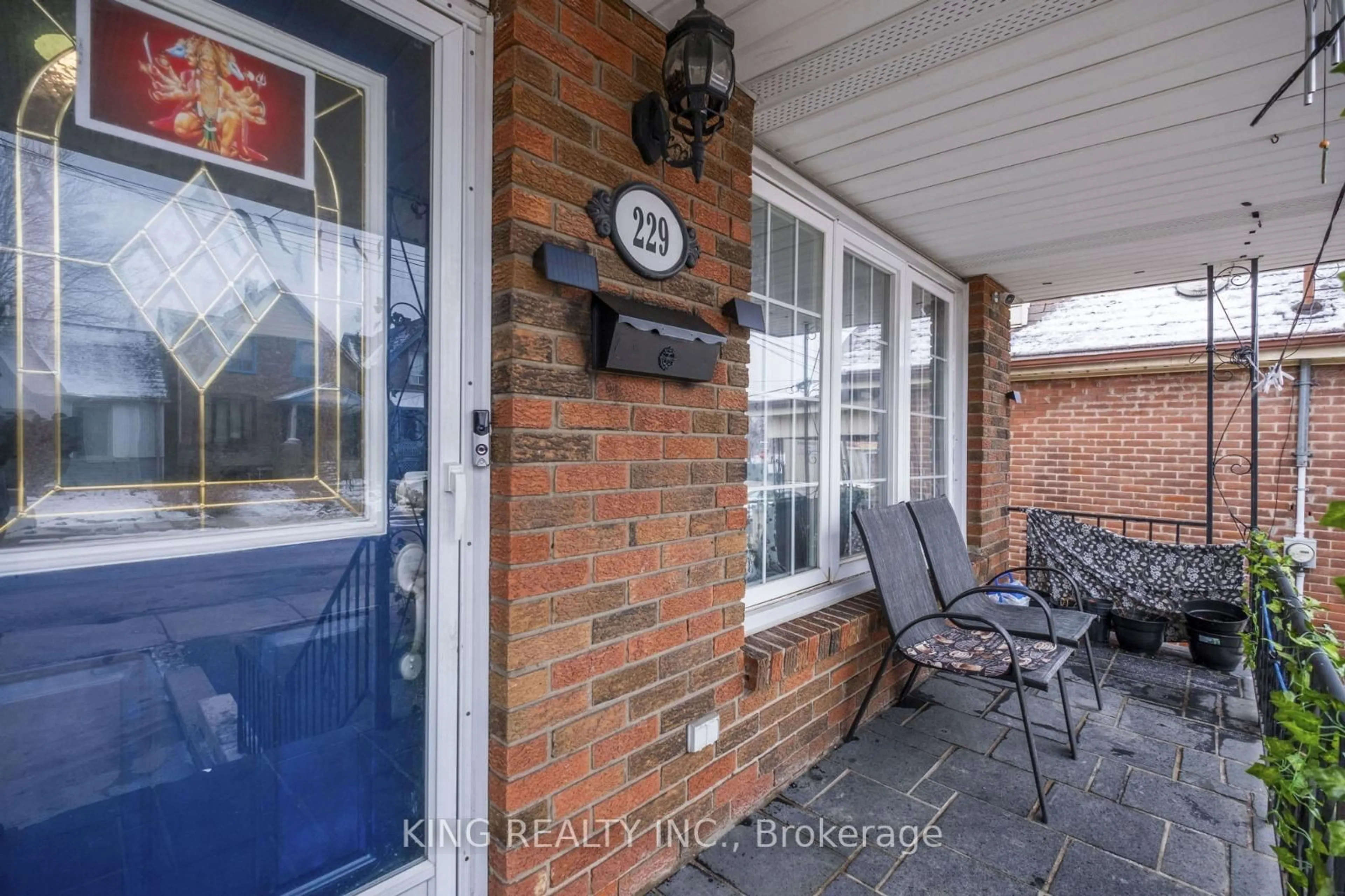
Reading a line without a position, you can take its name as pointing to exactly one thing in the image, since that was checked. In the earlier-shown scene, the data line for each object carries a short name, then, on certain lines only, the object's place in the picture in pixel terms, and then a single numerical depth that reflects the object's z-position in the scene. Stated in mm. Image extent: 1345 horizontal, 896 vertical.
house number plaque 1531
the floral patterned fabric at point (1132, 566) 3662
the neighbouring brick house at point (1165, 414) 5047
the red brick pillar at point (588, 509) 1371
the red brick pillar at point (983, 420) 3953
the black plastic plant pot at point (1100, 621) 3828
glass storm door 959
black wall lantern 1427
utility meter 4371
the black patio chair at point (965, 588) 2754
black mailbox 1474
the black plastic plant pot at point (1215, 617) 3346
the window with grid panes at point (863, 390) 2975
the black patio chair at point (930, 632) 2248
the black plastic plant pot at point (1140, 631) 3615
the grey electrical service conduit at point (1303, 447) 5039
